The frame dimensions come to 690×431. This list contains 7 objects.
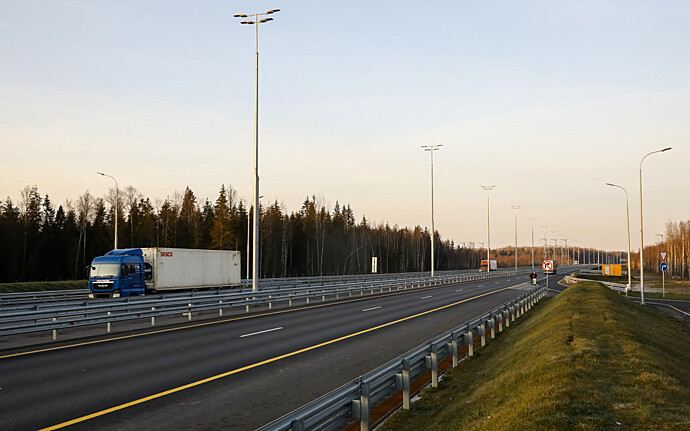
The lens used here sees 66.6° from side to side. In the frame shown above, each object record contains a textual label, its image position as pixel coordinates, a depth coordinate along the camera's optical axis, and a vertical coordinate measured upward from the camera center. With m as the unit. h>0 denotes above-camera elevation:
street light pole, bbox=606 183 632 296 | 46.52 +3.42
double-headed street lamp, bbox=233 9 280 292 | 28.08 +4.83
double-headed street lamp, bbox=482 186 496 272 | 81.15 +2.17
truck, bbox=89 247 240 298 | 29.36 -1.35
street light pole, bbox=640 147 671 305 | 36.91 +0.79
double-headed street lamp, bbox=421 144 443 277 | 59.81 +8.17
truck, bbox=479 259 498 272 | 117.38 -3.93
